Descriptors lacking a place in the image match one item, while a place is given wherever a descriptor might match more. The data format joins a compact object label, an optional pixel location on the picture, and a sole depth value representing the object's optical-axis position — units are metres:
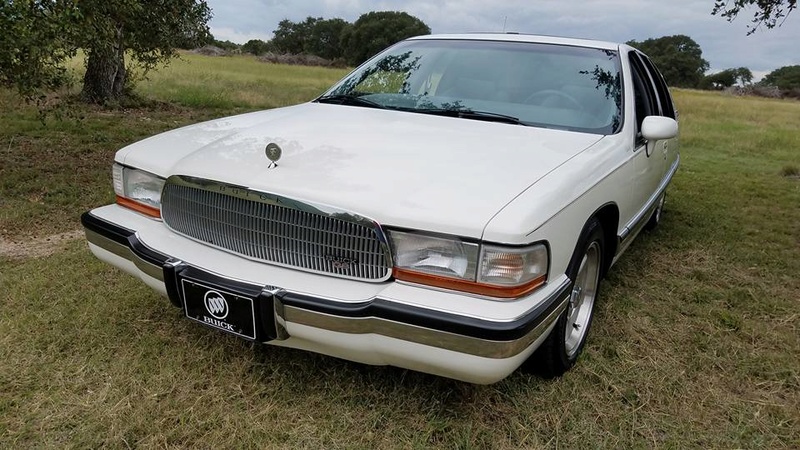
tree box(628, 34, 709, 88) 61.78
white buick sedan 1.91
